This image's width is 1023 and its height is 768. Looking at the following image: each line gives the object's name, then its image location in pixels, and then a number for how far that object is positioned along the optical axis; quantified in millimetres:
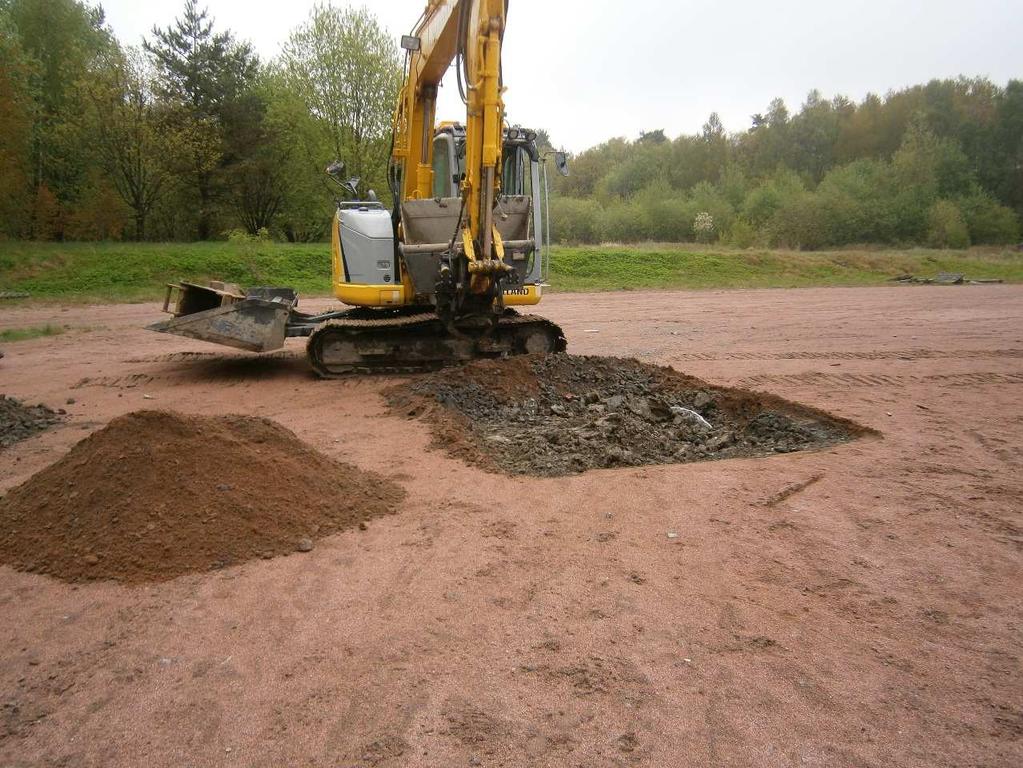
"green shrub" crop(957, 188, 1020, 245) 48750
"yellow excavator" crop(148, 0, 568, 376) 9008
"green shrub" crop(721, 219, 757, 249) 44038
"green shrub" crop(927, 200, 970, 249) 45562
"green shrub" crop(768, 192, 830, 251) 44500
